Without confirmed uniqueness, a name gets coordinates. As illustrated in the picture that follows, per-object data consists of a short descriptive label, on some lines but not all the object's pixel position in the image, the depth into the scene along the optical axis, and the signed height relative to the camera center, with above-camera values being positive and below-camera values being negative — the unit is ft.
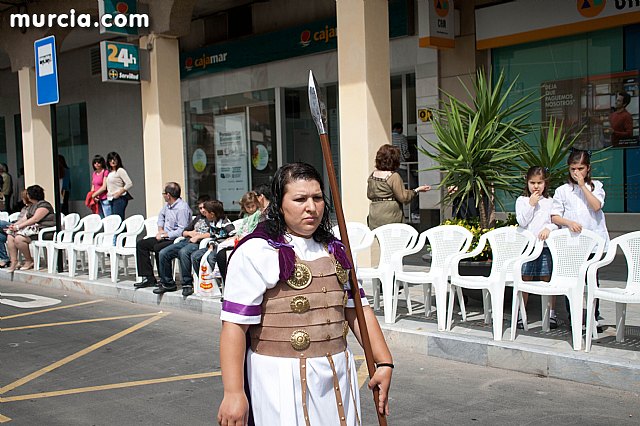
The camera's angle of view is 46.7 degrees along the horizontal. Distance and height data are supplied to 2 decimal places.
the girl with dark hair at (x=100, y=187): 45.55 -0.71
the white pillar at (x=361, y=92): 33.45 +3.38
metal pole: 39.17 -0.05
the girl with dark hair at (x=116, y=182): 44.88 -0.43
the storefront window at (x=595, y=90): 37.55 +3.62
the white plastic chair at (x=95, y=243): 37.58 -3.47
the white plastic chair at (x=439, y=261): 23.30 -3.21
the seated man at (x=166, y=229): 33.71 -2.57
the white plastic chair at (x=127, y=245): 35.96 -3.46
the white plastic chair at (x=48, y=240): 40.65 -3.42
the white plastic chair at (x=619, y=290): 19.54 -3.53
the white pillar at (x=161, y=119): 43.60 +3.22
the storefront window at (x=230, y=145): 57.93 +2.15
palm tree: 25.99 +0.45
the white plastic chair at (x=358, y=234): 27.55 -2.56
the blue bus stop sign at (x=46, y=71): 37.52 +5.45
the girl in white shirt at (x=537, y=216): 23.22 -1.76
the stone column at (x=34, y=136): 53.93 +3.06
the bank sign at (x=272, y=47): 45.65 +9.02
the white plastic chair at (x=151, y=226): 39.65 -2.80
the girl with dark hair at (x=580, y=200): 22.35 -1.25
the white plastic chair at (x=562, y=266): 20.58 -3.08
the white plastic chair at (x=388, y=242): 25.52 -2.76
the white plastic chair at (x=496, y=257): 22.45 -3.01
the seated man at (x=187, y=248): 31.78 -3.26
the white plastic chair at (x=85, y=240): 38.58 -3.39
